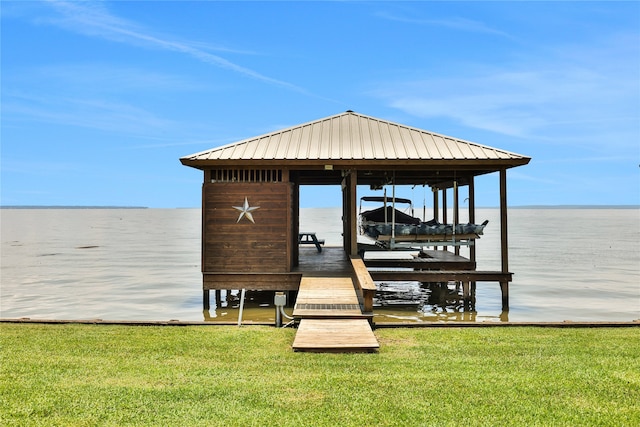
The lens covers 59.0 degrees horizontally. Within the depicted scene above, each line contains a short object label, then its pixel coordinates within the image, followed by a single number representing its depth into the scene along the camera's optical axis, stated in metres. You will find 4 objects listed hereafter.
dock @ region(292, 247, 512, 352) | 9.77
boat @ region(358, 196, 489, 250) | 16.69
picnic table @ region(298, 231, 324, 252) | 23.20
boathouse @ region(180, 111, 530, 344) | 15.55
